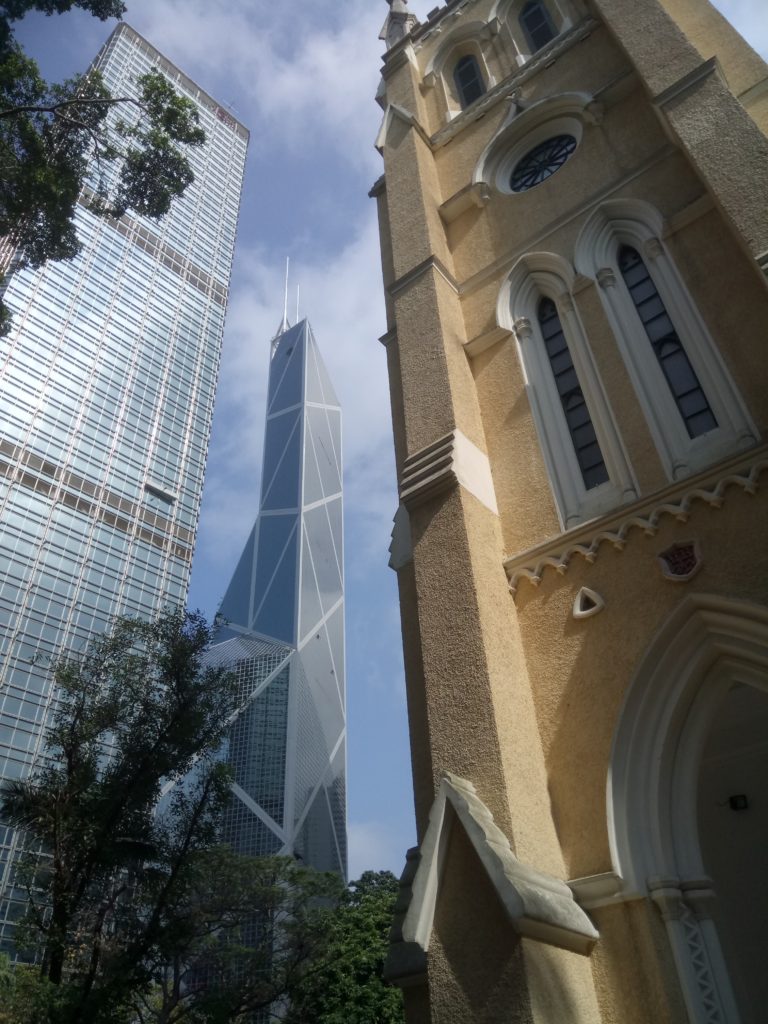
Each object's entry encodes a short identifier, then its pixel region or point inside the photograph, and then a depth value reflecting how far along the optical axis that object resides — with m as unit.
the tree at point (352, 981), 18.52
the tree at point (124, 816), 10.36
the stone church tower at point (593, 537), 4.53
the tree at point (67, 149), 10.11
